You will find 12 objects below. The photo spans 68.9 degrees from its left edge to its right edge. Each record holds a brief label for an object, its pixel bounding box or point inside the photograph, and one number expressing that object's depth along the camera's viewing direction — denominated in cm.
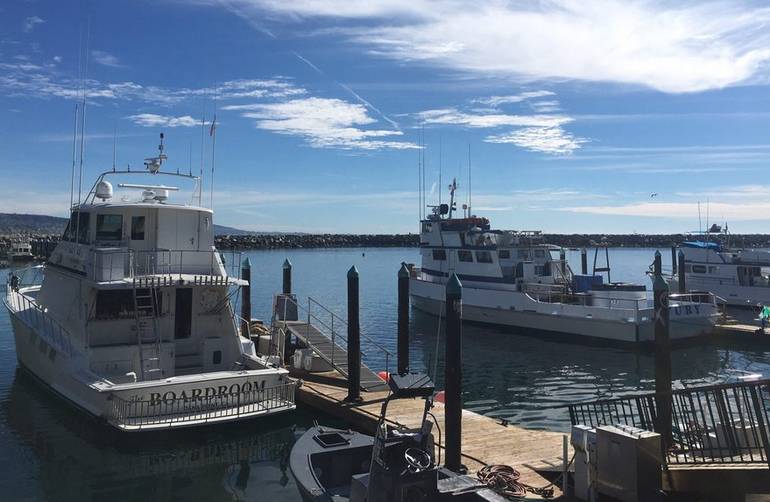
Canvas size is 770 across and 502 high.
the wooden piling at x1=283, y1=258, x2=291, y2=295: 2303
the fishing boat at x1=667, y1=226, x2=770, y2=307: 3788
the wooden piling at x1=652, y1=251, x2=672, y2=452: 1177
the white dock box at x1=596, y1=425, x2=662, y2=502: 798
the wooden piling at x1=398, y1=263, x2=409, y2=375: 1727
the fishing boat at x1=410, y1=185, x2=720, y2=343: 2722
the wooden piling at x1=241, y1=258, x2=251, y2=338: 2169
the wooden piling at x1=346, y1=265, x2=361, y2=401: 1486
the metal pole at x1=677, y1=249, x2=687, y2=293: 3562
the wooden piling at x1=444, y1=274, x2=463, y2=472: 1049
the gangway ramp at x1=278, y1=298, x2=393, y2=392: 1622
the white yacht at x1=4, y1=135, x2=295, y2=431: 1243
